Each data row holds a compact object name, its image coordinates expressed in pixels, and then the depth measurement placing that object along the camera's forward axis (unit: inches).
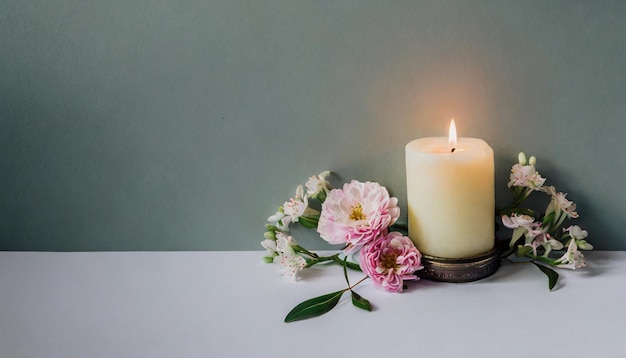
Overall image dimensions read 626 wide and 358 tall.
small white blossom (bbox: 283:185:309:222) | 38.2
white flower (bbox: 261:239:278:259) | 38.8
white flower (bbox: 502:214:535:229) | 35.7
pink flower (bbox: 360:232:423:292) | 34.5
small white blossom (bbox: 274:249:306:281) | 36.9
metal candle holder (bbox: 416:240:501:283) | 35.2
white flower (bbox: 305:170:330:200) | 38.4
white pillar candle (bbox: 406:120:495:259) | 34.0
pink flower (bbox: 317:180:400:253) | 35.5
